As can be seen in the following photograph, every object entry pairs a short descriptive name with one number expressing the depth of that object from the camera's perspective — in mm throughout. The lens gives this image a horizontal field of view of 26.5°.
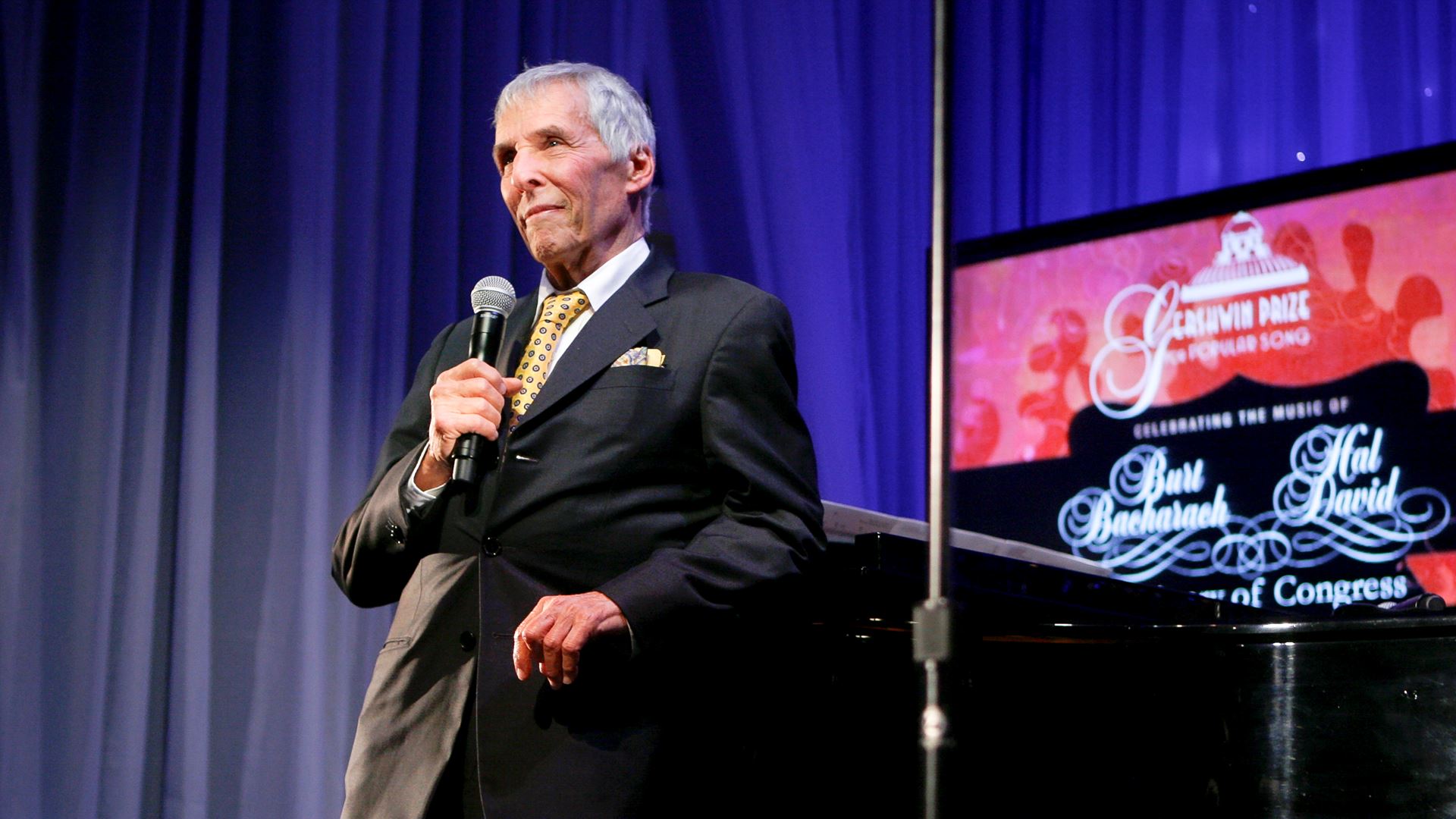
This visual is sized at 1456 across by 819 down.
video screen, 4639
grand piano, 3369
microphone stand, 2832
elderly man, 3232
